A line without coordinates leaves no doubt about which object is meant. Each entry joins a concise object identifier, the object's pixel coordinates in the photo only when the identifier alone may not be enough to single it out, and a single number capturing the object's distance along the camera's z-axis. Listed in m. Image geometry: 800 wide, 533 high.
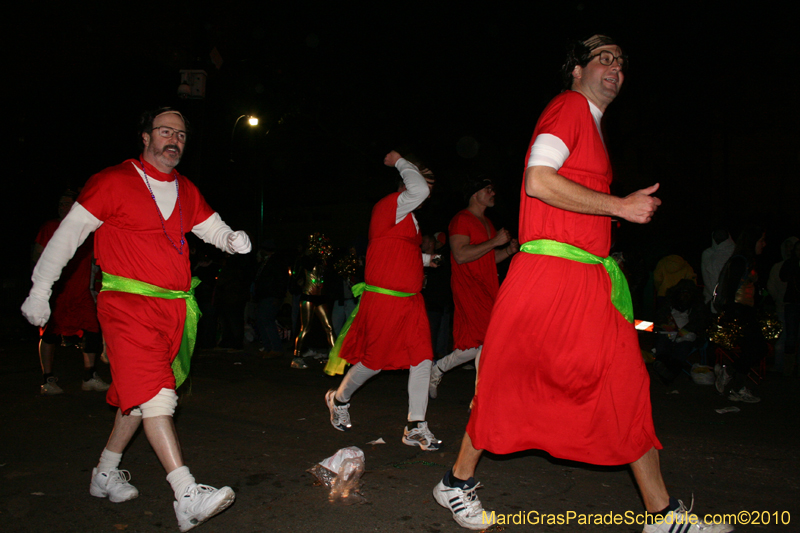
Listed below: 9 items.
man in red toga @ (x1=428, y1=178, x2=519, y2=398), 5.03
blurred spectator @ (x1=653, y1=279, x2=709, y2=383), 7.22
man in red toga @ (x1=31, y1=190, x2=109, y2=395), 5.86
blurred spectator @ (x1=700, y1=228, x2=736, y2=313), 7.31
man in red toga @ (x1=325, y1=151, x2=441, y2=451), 4.21
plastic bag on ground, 3.30
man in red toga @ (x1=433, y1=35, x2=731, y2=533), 2.49
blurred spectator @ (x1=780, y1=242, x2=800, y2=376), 7.84
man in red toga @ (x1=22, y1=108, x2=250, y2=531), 2.84
